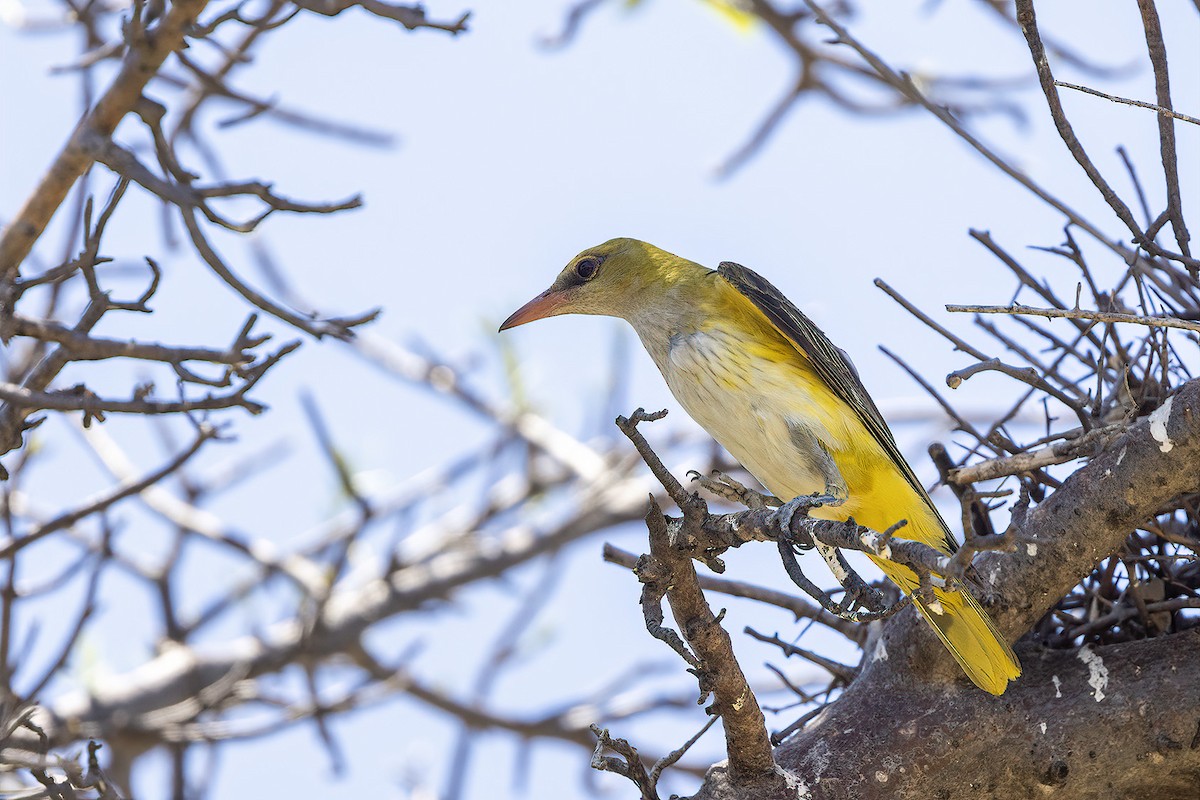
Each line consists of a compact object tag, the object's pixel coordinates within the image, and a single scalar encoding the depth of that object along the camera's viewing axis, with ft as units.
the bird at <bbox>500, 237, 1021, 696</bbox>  23.30
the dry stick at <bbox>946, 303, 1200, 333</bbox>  15.80
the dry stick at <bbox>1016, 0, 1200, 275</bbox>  17.11
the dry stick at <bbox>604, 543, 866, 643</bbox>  22.65
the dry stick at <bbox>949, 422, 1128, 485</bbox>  18.72
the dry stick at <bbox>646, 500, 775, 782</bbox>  17.28
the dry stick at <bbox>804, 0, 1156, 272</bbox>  19.01
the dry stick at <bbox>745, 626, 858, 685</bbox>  22.26
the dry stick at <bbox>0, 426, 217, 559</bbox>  18.58
